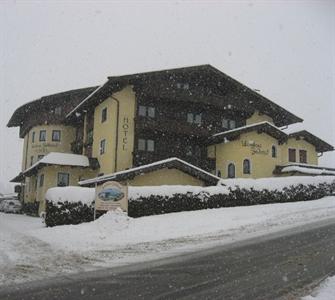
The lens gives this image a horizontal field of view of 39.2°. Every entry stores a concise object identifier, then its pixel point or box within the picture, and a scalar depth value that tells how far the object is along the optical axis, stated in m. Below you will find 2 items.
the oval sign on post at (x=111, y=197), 21.34
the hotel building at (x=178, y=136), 34.06
